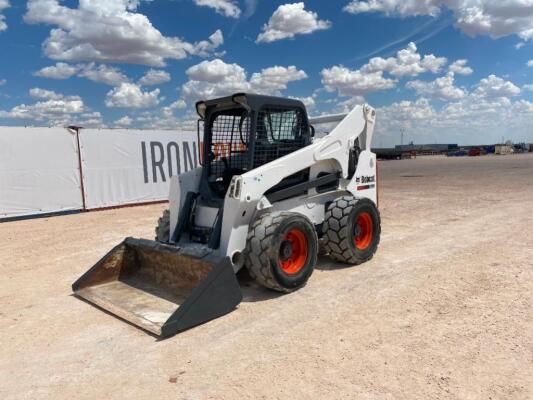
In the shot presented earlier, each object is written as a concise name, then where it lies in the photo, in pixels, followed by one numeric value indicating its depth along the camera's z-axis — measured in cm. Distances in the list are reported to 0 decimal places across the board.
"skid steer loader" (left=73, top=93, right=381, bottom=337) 454
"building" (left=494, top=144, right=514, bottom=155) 6950
